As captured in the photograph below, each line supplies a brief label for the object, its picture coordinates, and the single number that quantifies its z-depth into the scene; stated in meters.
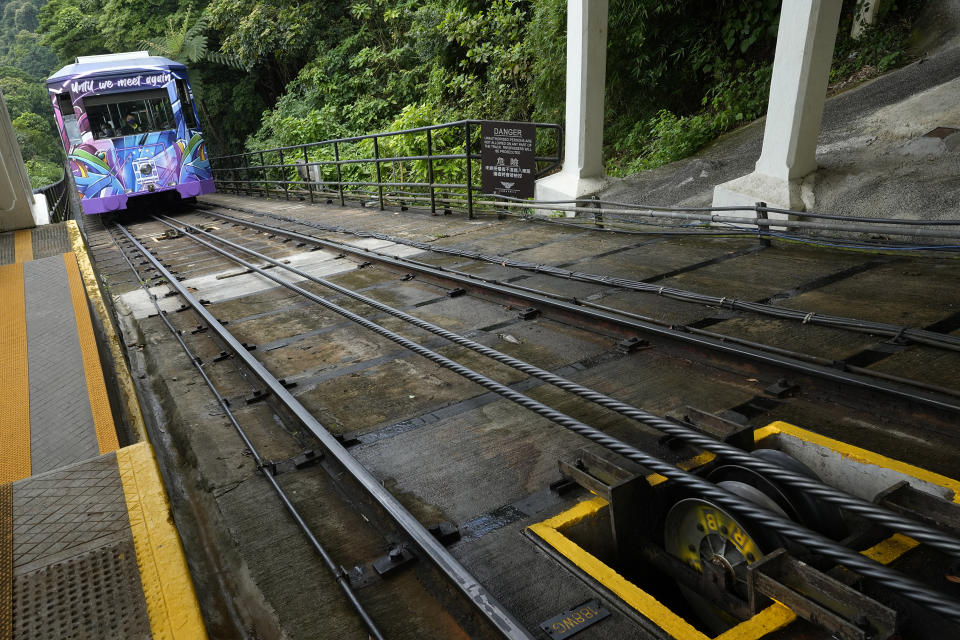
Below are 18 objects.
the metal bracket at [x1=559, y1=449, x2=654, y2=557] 2.28
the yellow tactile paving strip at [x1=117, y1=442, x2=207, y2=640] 1.49
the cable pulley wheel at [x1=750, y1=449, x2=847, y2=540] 2.14
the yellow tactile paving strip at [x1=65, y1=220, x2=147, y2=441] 2.97
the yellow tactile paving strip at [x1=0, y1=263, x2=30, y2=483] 2.30
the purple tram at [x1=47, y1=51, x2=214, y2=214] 12.77
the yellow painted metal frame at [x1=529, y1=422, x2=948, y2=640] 1.77
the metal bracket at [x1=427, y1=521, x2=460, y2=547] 2.34
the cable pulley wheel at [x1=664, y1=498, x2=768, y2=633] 2.02
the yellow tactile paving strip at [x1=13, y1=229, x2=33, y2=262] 5.44
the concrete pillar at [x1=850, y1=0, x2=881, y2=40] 10.01
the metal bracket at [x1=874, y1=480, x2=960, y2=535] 2.01
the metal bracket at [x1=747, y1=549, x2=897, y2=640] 1.61
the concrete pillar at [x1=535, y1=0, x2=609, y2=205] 8.54
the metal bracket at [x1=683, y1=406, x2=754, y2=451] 2.54
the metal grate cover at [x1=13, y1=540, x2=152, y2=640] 1.47
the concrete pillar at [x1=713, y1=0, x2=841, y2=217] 6.33
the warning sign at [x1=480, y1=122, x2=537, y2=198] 8.45
